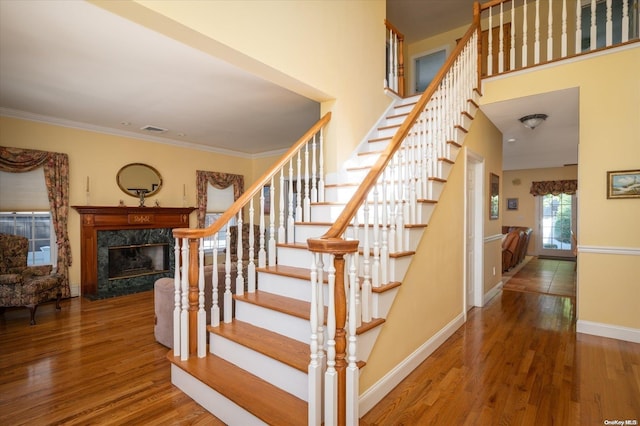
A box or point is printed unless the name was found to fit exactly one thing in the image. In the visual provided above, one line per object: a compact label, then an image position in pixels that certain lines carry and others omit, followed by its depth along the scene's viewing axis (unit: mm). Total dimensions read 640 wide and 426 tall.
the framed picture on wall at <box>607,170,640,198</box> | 3025
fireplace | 4953
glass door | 9086
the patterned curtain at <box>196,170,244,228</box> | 6598
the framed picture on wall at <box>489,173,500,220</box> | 4602
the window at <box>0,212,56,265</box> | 4488
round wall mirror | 5504
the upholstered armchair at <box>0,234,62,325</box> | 3676
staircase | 1616
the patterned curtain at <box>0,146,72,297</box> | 4539
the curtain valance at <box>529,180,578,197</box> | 8891
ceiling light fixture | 4086
